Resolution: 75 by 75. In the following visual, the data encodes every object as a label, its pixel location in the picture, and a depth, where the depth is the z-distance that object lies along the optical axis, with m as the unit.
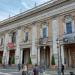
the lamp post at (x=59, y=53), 14.09
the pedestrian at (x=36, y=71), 6.74
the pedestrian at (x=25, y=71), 8.46
